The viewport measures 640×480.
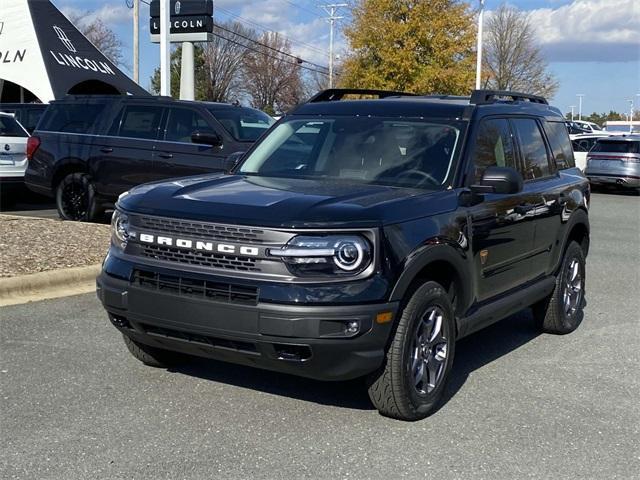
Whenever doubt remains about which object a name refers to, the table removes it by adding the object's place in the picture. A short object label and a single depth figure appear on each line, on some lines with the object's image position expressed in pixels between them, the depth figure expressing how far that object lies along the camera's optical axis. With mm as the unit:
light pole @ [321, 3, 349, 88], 58400
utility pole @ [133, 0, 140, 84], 42062
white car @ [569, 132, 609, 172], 25394
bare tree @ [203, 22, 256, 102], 70000
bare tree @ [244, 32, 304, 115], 75250
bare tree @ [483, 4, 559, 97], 50312
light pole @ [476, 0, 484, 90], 34691
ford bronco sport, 4066
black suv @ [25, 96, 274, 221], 10820
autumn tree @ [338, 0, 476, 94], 33750
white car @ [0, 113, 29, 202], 12945
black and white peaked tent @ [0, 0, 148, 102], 23109
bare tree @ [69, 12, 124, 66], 67750
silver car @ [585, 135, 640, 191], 21984
